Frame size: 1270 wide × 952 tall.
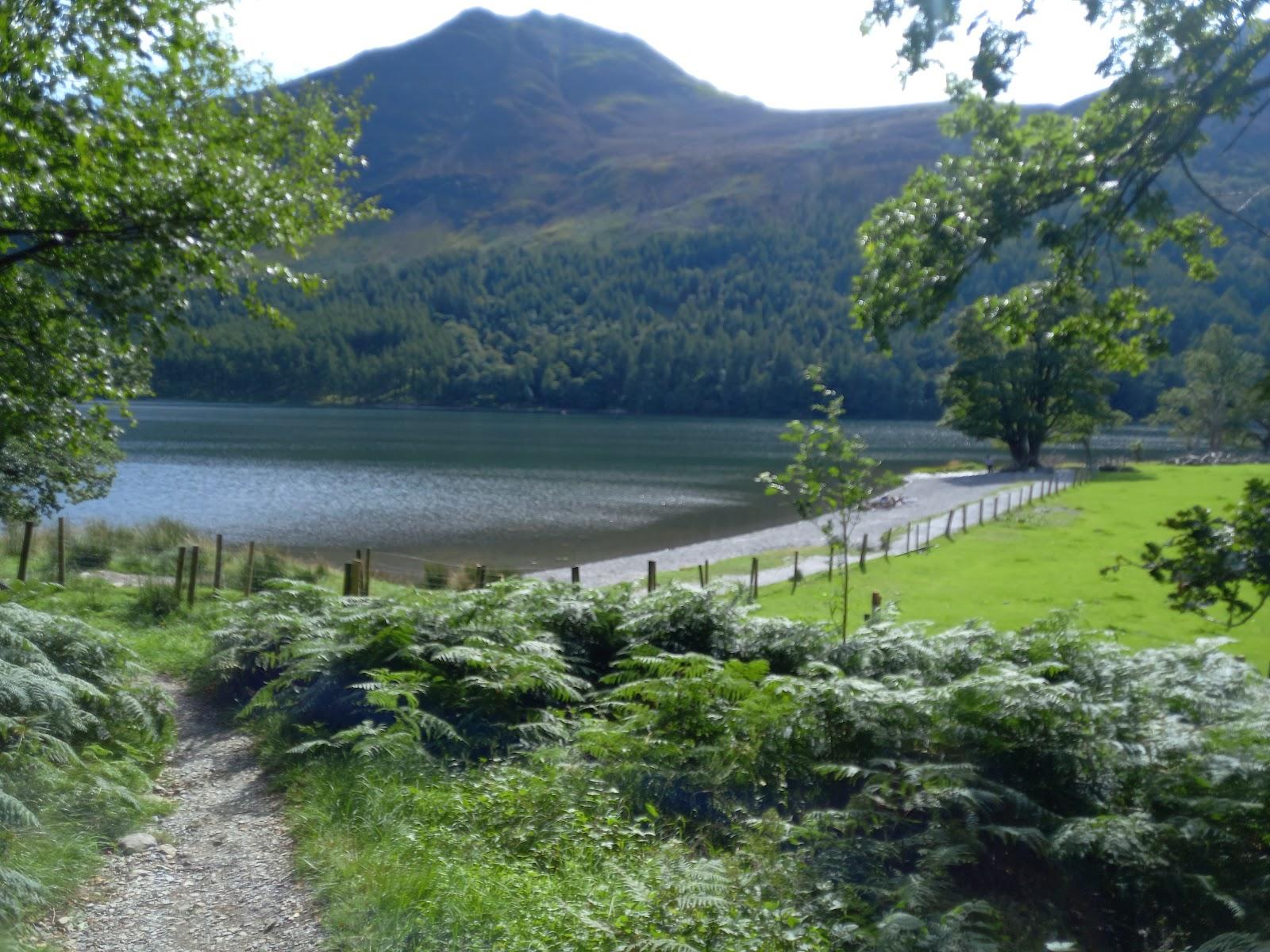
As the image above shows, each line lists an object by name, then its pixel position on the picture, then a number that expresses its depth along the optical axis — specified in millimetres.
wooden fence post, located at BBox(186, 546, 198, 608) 15297
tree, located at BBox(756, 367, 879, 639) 11773
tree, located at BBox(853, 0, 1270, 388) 7387
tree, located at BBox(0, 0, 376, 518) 7789
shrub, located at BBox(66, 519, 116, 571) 23250
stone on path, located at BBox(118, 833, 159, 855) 6152
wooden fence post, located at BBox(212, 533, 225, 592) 18616
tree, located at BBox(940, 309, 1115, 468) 64688
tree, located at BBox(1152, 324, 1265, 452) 82812
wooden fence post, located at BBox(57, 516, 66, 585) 18156
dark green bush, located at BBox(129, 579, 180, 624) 14320
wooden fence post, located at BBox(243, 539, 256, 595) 18284
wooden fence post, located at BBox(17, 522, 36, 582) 18005
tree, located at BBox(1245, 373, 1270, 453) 77275
